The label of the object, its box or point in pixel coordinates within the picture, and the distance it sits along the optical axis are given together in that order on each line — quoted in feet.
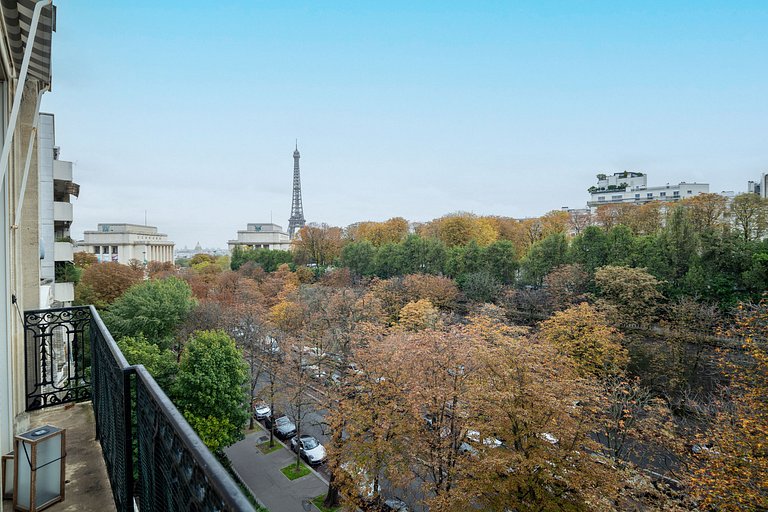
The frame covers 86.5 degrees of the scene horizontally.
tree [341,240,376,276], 132.30
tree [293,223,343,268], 156.87
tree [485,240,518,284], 107.55
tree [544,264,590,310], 79.10
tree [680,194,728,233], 85.30
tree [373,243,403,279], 123.03
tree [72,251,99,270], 105.09
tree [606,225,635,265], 88.12
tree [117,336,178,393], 42.33
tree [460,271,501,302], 93.45
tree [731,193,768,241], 83.41
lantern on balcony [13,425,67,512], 9.77
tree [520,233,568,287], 98.68
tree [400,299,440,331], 68.73
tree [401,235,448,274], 118.21
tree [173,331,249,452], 41.24
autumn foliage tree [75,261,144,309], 75.56
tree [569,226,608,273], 90.27
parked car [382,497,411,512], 36.96
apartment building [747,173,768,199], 154.55
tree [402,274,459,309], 92.63
